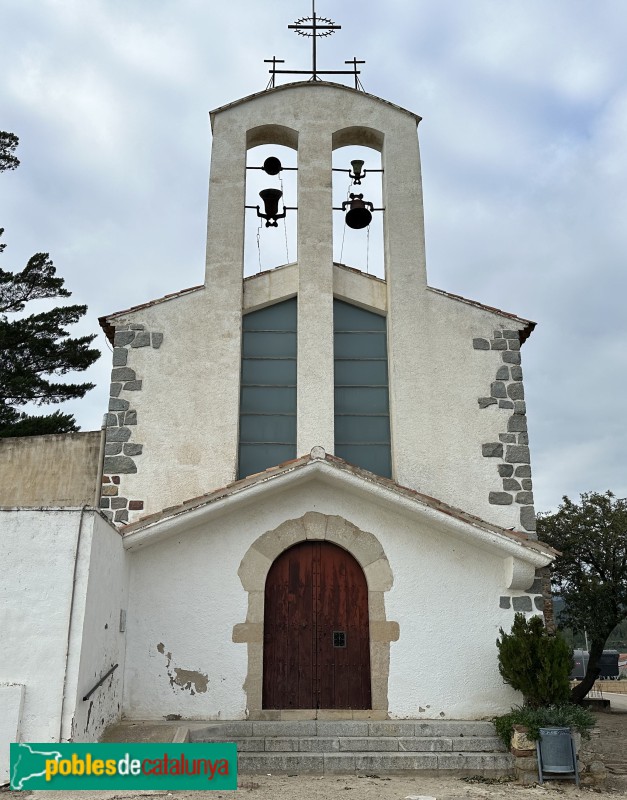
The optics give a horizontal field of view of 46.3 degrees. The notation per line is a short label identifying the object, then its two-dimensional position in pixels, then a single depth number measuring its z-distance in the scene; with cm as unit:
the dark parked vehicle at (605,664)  2516
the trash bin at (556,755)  697
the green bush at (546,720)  717
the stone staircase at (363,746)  705
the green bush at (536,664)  759
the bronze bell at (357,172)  1130
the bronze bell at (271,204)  1116
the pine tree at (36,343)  1856
